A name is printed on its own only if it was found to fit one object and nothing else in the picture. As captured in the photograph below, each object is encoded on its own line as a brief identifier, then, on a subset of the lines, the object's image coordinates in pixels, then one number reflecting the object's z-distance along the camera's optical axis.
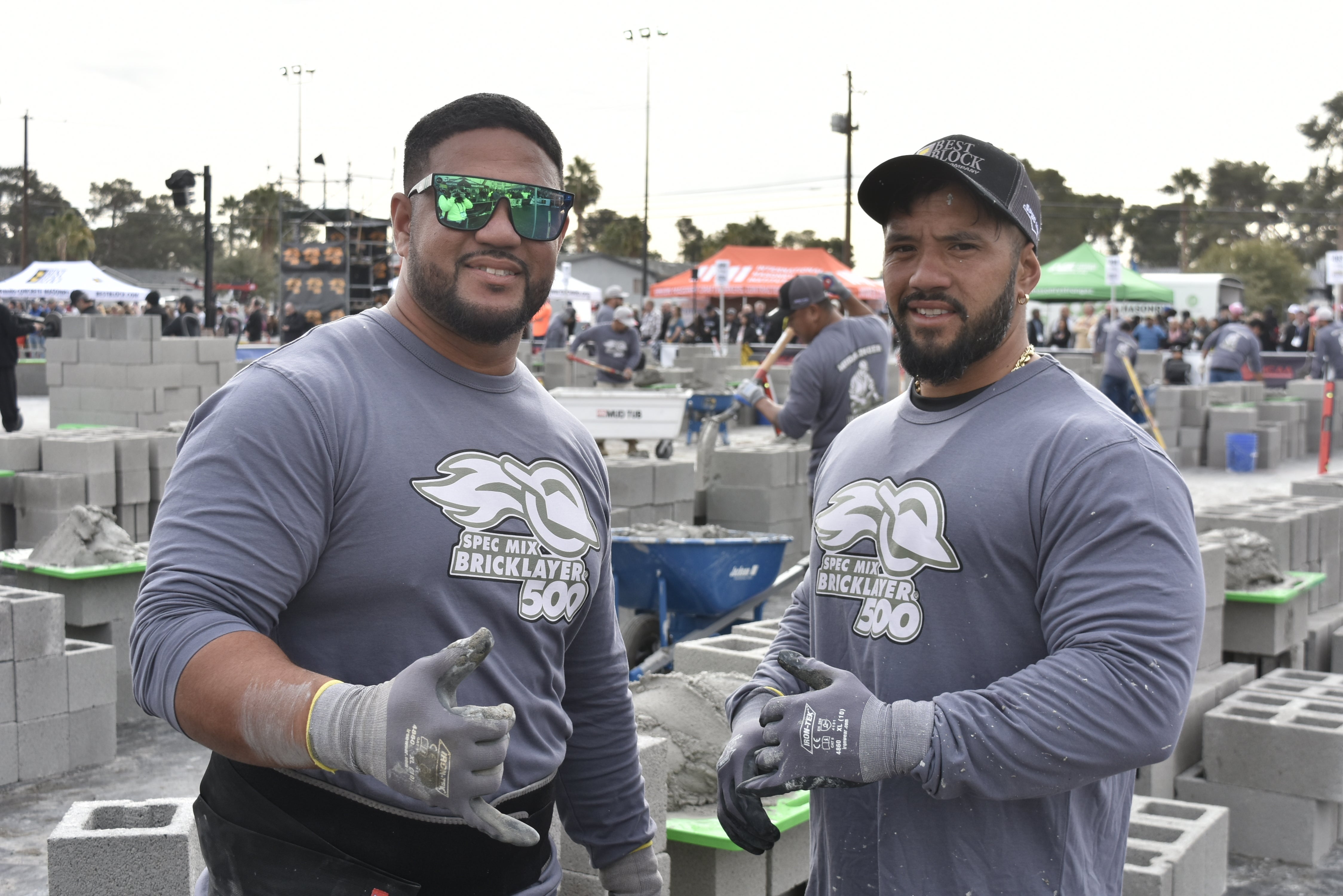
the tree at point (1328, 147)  70.69
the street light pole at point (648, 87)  39.28
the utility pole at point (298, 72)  37.59
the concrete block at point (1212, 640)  6.00
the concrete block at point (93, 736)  5.95
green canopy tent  32.59
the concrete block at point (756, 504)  9.72
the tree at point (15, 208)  78.44
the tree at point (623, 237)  76.06
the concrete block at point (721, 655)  4.59
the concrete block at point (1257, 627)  6.40
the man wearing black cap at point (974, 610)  1.79
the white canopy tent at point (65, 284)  35.94
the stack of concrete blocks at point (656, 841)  3.27
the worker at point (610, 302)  17.91
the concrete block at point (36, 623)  5.64
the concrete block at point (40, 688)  5.71
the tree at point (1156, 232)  83.44
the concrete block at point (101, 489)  9.24
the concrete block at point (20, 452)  9.12
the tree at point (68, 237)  65.12
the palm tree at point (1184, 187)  81.62
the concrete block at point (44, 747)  5.75
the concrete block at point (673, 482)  9.16
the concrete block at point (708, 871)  3.74
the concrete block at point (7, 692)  5.63
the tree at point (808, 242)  78.06
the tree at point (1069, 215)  80.50
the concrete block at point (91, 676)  5.93
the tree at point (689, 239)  87.94
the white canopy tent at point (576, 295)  35.34
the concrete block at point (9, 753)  5.67
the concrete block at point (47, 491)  8.95
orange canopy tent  38.94
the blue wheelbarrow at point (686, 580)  6.79
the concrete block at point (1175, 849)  4.07
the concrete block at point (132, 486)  9.62
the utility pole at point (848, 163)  45.38
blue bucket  16.66
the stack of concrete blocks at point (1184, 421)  17.23
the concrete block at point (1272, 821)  5.28
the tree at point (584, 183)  71.19
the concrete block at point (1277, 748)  5.23
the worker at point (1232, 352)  18.39
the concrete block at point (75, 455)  9.27
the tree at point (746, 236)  73.94
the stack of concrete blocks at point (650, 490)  8.93
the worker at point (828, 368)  7.53
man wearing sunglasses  1.63
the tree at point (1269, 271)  56.97
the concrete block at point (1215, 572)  5.86
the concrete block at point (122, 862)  3.45
